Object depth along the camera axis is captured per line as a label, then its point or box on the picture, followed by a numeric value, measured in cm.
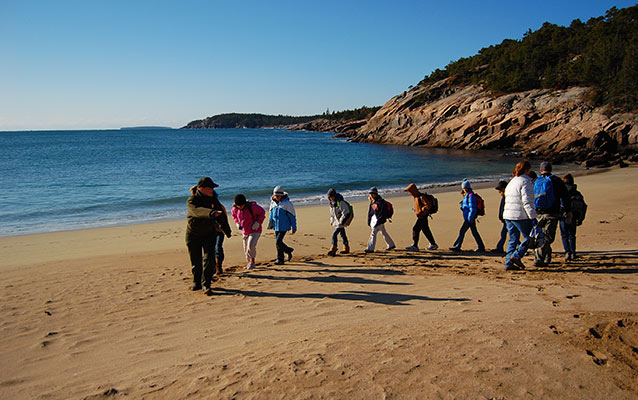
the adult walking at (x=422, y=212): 966
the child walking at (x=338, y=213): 944
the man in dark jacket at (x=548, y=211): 736
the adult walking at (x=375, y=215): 960
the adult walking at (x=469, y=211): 944
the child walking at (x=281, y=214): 874
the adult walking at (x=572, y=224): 821
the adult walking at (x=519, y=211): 709
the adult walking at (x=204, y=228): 653
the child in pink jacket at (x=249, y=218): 841
